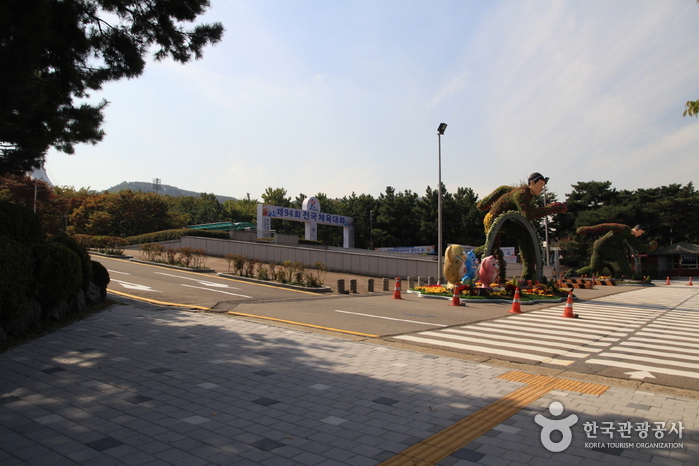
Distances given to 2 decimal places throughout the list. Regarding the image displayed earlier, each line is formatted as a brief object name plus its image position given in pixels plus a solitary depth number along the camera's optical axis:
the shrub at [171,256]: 25.13
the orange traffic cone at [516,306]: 14.46
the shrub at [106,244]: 31.60
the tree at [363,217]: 59.47
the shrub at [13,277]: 6.86
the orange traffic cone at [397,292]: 17.59
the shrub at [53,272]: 8.19
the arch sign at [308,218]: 39.00
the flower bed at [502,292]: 17.53
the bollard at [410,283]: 22.82
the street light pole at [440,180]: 23.03
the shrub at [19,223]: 8.24
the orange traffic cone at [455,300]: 15.87
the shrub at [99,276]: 11.93
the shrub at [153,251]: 26.17
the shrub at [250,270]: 21.42
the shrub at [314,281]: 19.72
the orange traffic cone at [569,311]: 13.02
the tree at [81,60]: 7.82
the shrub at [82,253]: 10.40
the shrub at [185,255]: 24.06
